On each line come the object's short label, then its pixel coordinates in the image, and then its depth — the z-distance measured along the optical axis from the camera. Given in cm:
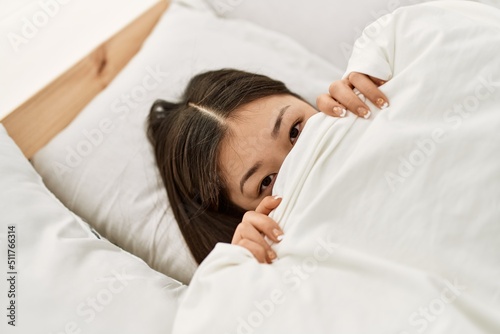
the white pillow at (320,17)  136
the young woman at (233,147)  97
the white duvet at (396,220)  78
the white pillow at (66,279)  88
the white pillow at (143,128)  120
